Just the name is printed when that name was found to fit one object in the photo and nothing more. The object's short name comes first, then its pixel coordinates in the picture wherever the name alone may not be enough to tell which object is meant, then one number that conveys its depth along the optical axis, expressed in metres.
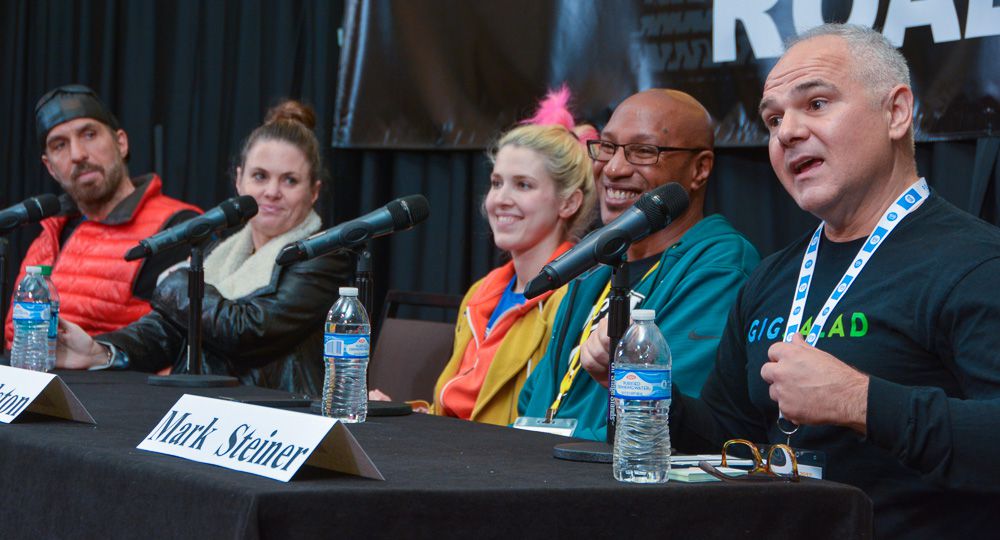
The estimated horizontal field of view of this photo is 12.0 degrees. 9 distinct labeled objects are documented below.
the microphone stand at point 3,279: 8.14
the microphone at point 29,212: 8.12
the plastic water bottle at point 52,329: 7.86
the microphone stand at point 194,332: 7.69
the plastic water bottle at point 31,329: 7.79
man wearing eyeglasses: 7.50
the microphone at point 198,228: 7.71
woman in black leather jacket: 8.23
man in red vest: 8.74
